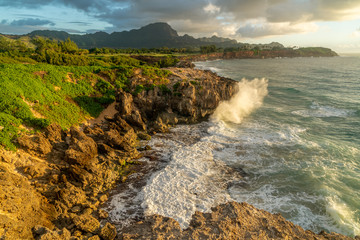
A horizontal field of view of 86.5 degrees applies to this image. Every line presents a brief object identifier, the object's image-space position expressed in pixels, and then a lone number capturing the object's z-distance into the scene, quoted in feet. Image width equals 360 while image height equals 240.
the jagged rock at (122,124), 82.45
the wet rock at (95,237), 33.22
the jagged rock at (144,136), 83.30
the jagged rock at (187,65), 235.15
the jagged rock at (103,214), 43.50
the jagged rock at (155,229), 30.58
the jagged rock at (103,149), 63.13
